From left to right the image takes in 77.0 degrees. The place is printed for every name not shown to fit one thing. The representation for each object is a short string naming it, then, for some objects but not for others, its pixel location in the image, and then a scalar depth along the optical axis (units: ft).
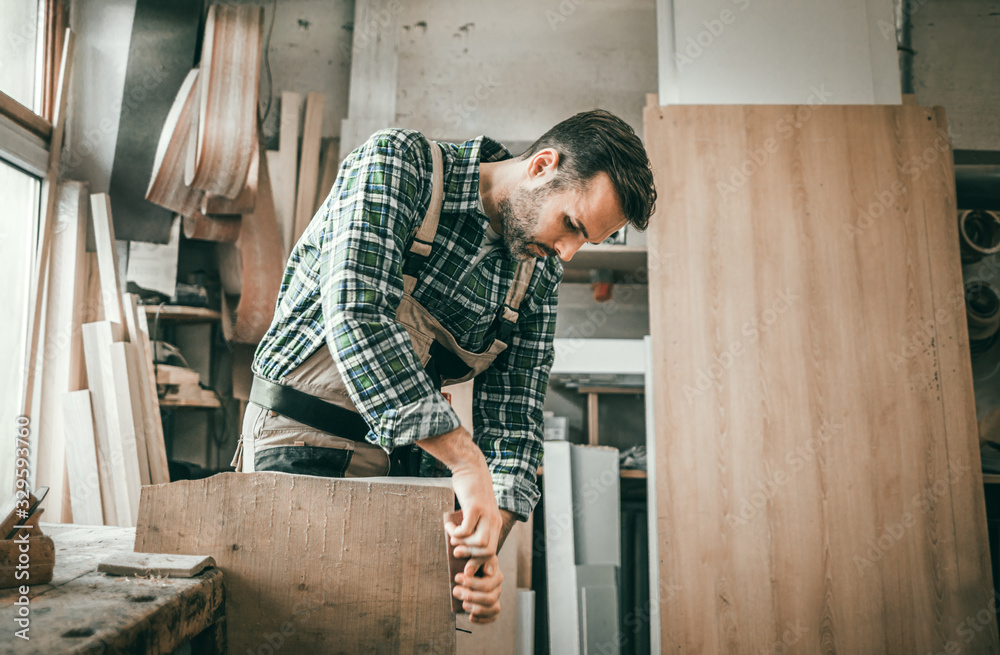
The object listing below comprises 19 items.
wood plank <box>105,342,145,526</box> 7.42
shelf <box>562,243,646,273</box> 8.50
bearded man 3.06
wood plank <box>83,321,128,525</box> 7.49
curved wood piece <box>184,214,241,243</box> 8.29
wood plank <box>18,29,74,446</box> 7.55
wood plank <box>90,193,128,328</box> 7.93
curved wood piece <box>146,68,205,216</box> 7.99
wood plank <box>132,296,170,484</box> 7.77
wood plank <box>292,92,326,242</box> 9.01
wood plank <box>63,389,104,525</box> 7.41
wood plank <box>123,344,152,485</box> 7.61
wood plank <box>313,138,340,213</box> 9.50
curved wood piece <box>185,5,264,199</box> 7.77
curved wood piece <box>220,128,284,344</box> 8.29
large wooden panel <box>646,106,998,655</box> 7.03
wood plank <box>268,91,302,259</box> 8.86
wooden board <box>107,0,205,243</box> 8.58
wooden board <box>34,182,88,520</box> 7.70
